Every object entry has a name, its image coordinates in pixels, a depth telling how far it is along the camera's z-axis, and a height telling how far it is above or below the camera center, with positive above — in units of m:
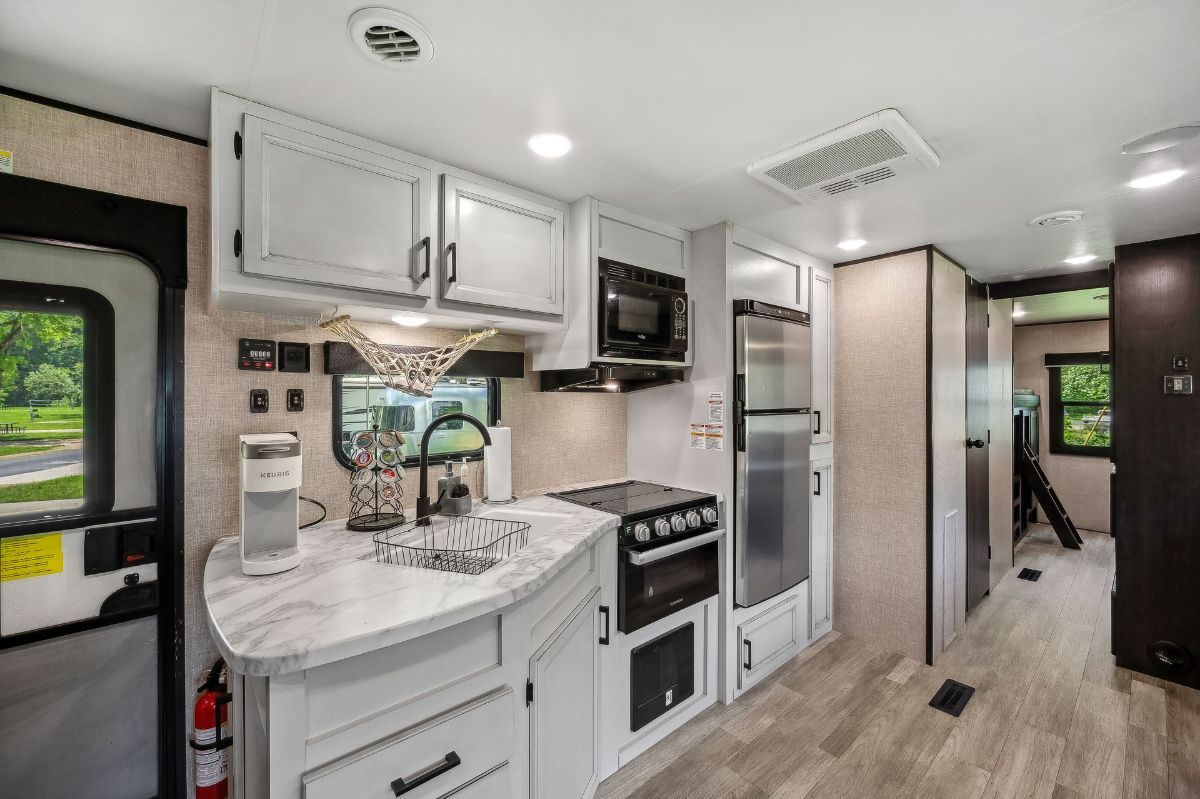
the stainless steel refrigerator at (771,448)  2.49 -0.25
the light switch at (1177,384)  2.64 +0.08
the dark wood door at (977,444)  3.38 -0.30
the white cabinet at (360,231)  1.43 +0.56
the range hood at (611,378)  2.23 +0.11
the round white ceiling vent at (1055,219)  2.35 +0.86
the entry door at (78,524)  1.45 -0.37
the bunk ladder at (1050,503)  4.96 -1.05
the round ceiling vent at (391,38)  1.14 +0.87
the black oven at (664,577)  2.03 -0.77
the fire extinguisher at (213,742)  1.46 -0.99
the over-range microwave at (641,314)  2.21 +0.40
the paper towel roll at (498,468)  2.21 -0.30
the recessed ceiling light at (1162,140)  1.59 +0.85
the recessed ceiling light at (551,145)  1.68 +0.87
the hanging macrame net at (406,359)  1.83 +0.16
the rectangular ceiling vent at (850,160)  1.59 +0.85
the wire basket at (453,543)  1.46 -0.47
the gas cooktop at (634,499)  2.15 -0.46
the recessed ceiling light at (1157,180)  1.93 +0.86
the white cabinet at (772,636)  2.56 -1.28
